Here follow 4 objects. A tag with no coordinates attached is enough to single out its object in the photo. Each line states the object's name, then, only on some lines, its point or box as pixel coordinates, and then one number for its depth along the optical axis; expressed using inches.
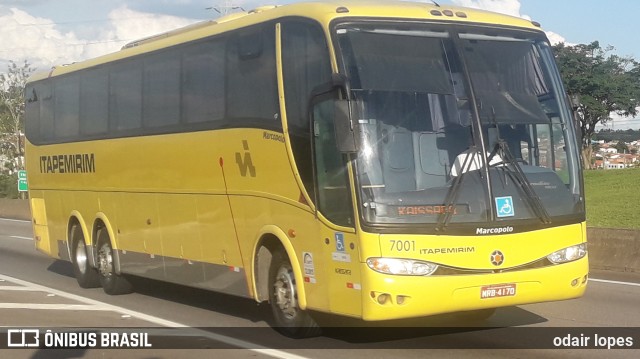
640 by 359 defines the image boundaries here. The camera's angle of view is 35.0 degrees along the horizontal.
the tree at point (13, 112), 2861.7
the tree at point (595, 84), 2687.0
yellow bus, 380.5
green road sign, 1884.4
